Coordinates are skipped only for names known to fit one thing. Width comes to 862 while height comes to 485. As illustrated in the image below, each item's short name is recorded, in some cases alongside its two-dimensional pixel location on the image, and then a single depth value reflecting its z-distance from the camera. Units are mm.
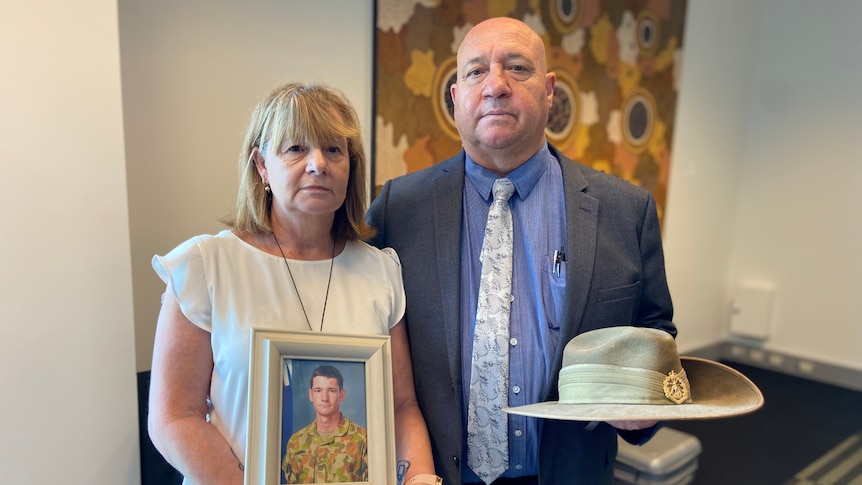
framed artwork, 2615
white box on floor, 2723
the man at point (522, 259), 1379
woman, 1145
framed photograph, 1048
